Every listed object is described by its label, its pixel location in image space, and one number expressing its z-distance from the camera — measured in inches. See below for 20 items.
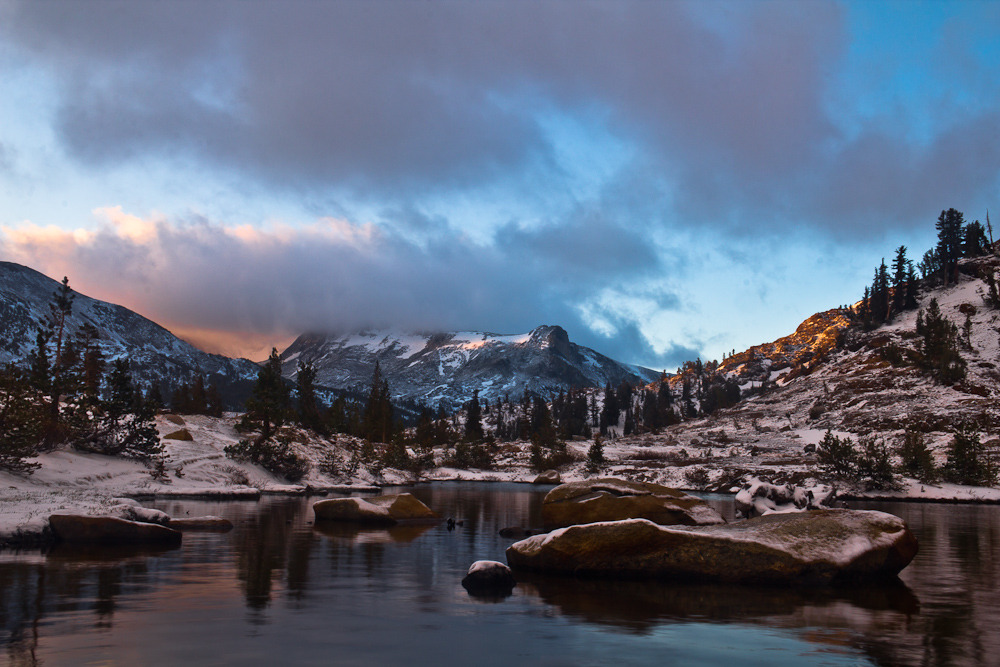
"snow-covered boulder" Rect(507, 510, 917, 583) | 674.8
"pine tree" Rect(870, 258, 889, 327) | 7258.9
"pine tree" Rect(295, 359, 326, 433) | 3905.0
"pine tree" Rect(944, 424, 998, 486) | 2546.8
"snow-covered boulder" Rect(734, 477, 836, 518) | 1226.0
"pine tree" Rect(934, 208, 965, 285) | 7010.3
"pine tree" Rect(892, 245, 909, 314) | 7096.5
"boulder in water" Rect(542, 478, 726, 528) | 1077.1
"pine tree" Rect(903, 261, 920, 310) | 6894.7
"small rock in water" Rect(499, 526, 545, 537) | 1152.6
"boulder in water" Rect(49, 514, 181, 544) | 869.2
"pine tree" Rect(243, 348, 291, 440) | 2564.0
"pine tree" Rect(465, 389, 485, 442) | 5995.1
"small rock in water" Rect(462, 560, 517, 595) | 644.7
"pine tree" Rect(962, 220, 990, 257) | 7229.3
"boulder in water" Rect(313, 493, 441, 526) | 1348.4
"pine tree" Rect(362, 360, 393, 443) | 5088.6
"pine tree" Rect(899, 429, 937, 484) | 2534.4
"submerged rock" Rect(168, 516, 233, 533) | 1098.1
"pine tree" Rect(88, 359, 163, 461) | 1888.5
